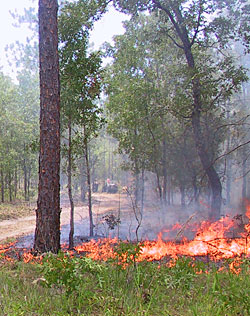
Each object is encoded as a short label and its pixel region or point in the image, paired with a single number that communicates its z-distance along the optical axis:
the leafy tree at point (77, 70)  10.05
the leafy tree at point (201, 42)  12.52
